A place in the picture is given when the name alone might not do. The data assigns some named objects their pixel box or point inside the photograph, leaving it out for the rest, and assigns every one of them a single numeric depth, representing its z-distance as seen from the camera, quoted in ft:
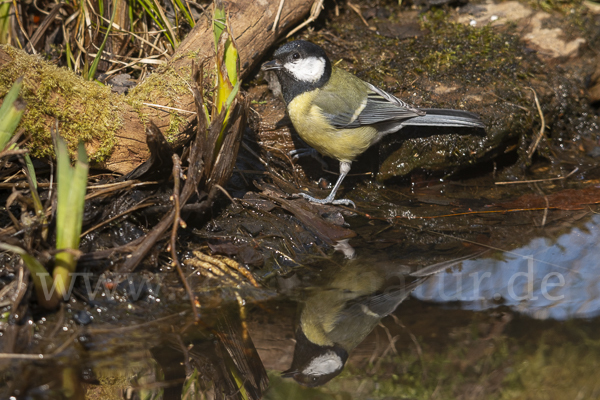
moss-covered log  18.75
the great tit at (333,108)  23.85
